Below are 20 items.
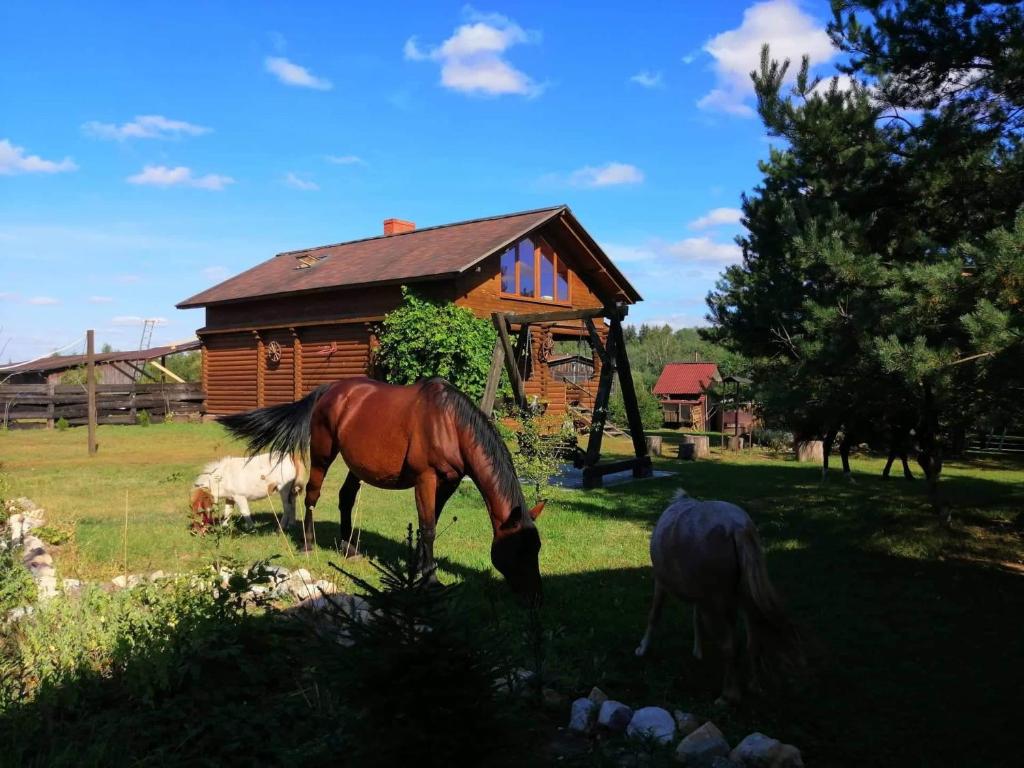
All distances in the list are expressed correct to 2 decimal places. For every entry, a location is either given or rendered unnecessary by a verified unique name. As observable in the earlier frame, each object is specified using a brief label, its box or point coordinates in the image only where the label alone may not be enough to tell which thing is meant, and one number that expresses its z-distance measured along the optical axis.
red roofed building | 33.44
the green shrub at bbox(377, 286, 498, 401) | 18.20
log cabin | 19.97
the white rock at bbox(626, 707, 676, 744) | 3.39
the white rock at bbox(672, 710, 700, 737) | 3.55
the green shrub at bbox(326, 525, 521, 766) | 2.24
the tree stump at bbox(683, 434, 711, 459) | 19.78
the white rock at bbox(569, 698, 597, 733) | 3.58
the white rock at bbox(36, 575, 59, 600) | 4.57
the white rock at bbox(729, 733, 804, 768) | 3.24
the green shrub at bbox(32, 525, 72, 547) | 7.31
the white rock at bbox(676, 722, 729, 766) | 3.22
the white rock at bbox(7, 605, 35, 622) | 4.21
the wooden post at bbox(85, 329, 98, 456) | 16.94
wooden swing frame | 12.24
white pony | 8.27
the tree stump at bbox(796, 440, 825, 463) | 19.97
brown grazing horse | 5.61
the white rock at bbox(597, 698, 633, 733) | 3.56
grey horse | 4.05
